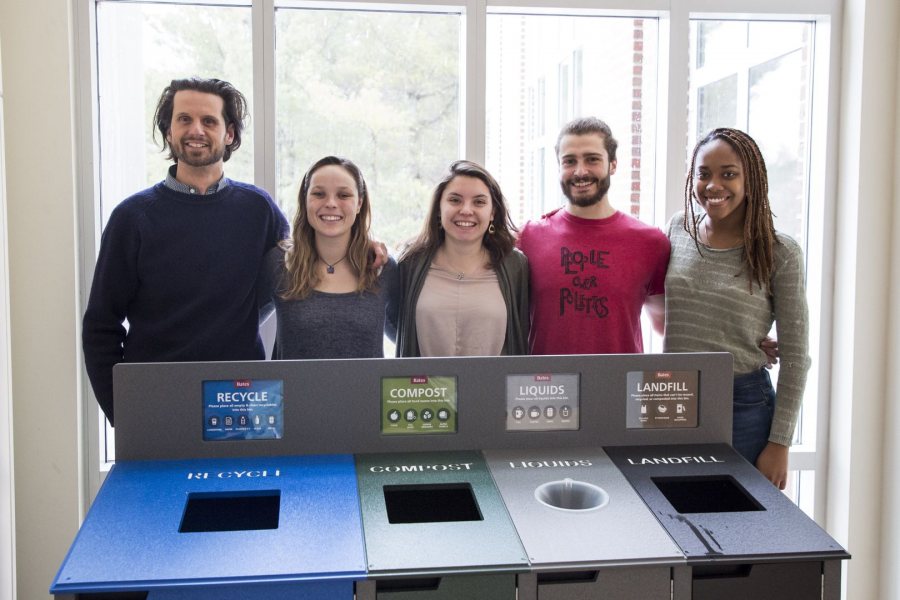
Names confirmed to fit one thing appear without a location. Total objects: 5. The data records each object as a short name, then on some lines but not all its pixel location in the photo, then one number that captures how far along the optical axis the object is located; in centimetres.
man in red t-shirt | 239
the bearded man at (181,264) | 224
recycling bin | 108
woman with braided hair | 220
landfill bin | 120
